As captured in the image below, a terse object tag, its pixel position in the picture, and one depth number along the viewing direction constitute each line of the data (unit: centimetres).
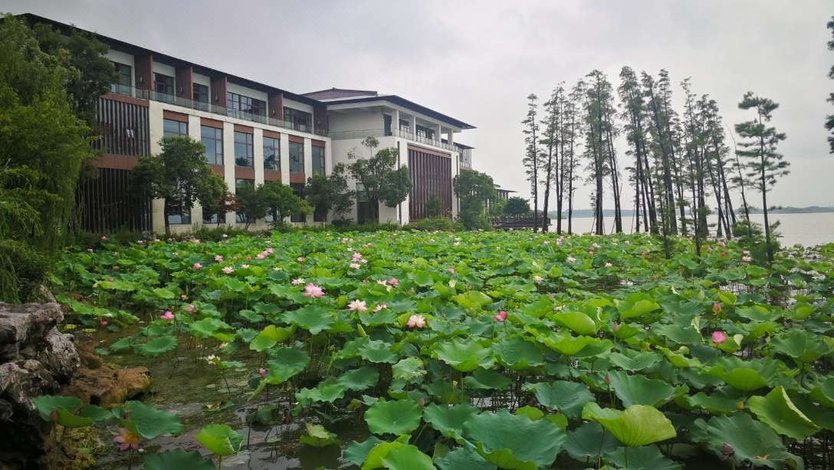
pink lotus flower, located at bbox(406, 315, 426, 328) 324
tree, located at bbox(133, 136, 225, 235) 2106
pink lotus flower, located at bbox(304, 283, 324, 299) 392
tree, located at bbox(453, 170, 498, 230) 3791
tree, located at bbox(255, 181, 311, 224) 2647
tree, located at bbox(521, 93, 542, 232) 3356
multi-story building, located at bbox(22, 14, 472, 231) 2211
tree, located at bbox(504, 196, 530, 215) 5200
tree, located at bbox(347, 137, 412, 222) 3347
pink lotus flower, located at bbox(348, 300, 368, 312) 355
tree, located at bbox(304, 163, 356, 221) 3284
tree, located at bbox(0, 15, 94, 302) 429
